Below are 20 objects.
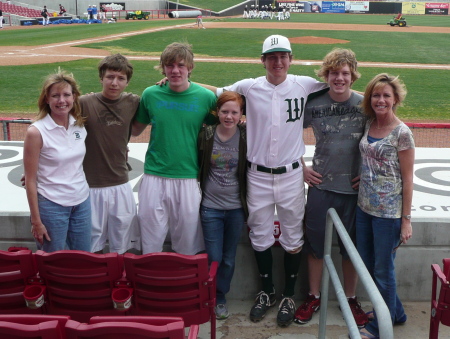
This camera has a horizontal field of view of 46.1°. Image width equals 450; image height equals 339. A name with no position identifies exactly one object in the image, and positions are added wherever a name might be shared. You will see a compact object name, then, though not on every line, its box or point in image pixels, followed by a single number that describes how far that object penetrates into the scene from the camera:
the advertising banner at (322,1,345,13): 64.69
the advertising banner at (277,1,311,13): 65.19
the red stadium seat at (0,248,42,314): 3.10
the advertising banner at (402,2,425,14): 63.22
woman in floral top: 3.41
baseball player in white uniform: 3.80
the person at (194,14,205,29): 37.86
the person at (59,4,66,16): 50.43
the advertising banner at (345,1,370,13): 63.22
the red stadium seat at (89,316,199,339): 2.32
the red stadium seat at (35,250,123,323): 3.10
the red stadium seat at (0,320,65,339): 2.21
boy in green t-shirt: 3.78
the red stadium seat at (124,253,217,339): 3.08
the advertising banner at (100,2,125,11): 53.34
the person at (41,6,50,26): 43.68
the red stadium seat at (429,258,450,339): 3.17
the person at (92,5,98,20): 47.03
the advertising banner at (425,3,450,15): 62.47
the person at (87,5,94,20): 46.25
